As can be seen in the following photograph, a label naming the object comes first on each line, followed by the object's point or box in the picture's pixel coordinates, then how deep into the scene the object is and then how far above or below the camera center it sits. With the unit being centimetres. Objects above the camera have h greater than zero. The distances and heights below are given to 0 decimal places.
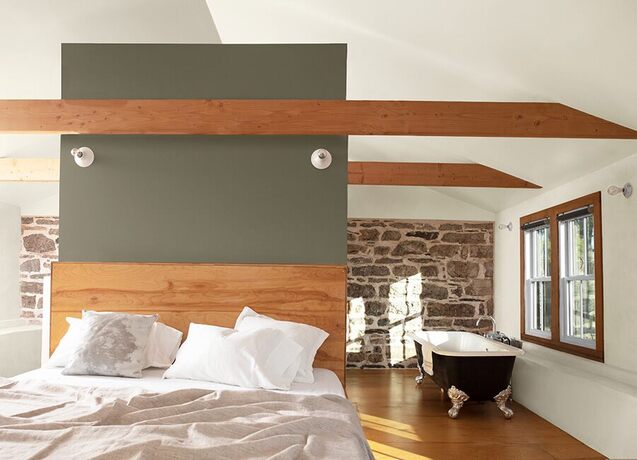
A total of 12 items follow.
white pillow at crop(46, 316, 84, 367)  425 -55
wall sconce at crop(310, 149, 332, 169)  473 +73
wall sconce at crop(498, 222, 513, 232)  861 +47
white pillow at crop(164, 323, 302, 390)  383 -58
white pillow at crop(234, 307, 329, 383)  421 -44
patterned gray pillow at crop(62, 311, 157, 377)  404 -52
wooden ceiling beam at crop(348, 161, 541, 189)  741 +100
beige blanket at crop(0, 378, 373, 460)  235 -66
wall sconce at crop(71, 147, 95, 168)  483 +76
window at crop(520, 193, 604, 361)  586 -15
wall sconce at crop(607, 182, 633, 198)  518 +57
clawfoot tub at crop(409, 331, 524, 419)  615 -105
